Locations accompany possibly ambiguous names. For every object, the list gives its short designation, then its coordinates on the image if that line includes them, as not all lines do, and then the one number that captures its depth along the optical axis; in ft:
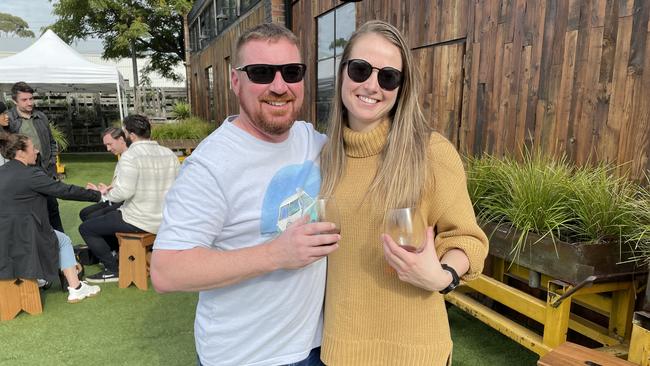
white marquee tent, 33.96
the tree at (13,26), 252.83
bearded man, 4.17
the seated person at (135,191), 14.85
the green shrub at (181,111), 58.70
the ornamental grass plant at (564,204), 7.79
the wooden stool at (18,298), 12.69
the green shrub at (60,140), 40.45
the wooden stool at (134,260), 14.96
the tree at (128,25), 62.34
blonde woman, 4.59
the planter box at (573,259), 7.41
